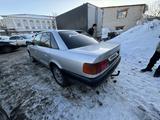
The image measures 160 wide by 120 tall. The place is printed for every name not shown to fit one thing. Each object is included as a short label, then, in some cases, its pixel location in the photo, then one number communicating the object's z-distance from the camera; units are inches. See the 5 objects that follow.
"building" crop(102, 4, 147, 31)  698.2
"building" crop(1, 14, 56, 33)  1577.3
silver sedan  75.5
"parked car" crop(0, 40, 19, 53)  333.8
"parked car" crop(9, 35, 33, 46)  457.3
